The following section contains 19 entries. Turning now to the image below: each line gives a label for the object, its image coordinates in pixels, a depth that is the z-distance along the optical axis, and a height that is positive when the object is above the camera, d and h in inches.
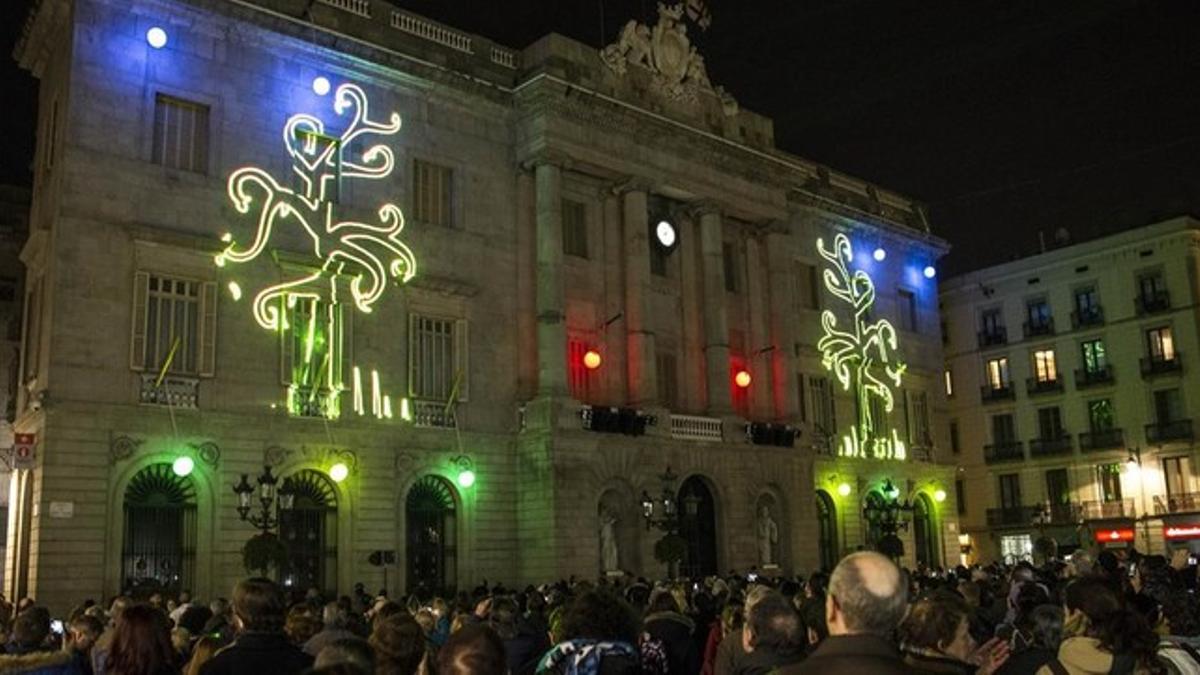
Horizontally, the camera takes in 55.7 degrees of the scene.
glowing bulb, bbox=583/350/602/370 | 1318.9 +208.2
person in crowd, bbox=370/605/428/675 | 242.5 -20.8
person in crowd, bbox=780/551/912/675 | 162.1 -12.5
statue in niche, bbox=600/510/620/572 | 1262.3 -3.8
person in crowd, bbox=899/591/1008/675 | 232.2 -20.9
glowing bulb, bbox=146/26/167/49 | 1041.5 +468.7
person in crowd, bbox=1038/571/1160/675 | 270.8 -27.6
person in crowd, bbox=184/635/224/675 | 322.4 -27.6
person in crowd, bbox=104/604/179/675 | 248.2 -19.7
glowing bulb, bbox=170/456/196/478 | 994.8 +76.6
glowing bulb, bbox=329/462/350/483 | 1101.1 +74.4
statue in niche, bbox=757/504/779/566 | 1434.5 +0.4
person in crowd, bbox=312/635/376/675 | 205.8 -19.1
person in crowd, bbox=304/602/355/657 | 291.7 -25.3
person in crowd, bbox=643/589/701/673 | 357.7 -30.3
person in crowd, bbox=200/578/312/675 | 245.6 -19.3
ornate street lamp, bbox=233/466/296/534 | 968.9 +44.9
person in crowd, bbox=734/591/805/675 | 282.2 -23.4
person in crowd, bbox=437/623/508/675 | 184.5 -17.4
